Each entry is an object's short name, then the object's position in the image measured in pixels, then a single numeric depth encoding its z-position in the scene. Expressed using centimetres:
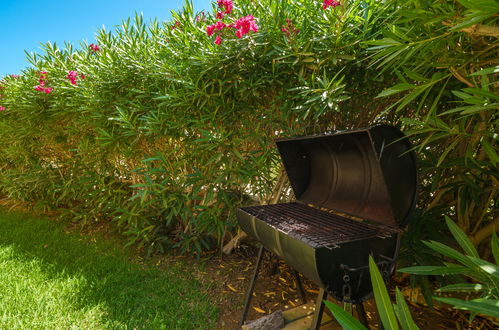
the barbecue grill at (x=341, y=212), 121
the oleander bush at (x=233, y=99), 145
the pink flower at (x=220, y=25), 204
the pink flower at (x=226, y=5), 215
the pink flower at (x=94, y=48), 318
